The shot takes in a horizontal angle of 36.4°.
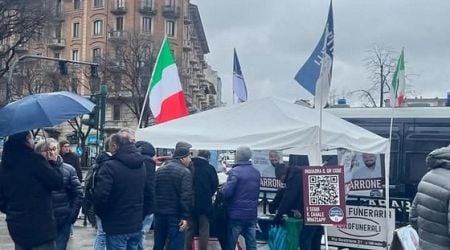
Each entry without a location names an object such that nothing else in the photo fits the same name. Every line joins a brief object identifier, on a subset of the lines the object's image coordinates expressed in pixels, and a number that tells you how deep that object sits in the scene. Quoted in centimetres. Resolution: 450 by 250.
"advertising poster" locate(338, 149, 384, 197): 1246
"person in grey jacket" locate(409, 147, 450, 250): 465
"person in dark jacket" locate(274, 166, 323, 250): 973
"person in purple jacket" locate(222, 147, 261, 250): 946
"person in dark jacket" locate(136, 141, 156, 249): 845
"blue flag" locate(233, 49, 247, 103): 1515
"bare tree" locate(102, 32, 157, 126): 5044
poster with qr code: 900
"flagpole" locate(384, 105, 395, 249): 1002
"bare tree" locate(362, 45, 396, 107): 3578
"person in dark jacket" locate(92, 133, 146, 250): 712
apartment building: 6962
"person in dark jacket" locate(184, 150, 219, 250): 957
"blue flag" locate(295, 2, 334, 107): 921
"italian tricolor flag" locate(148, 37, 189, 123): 1191
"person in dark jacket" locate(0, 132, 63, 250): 607
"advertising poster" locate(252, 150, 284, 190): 1467
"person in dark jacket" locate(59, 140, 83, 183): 1123
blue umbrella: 623
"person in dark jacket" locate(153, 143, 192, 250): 896
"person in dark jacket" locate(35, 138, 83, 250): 767
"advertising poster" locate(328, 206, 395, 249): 1009
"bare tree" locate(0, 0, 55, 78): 3278
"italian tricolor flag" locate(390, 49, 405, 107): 1206
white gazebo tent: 924
